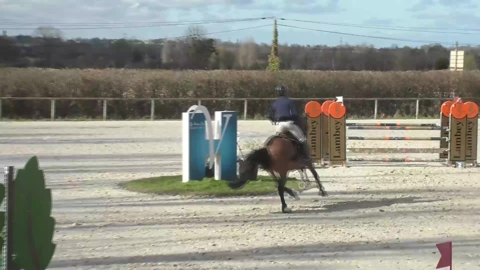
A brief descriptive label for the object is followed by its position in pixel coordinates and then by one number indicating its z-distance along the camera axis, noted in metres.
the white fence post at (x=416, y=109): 38.31
